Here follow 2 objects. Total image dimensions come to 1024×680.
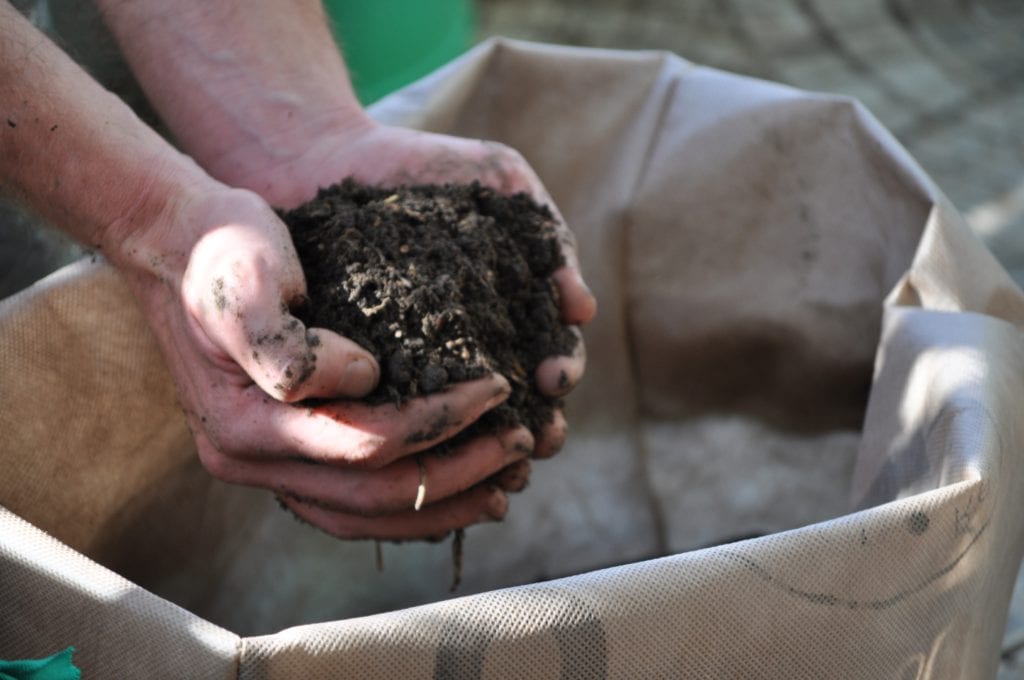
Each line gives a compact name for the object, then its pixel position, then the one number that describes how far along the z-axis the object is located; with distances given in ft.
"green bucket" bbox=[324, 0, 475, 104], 4.23
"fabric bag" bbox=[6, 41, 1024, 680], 2.65
